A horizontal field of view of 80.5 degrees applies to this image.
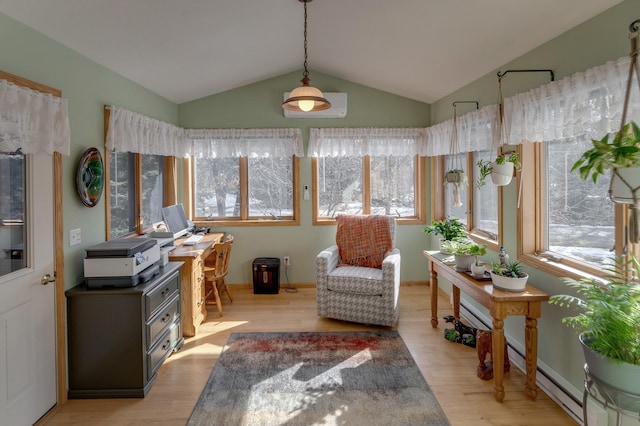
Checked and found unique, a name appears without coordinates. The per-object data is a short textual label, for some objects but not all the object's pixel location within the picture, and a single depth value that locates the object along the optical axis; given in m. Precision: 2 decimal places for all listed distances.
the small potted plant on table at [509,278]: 2.48
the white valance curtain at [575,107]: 1.88
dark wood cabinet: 2.51
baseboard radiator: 2.29
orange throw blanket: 4.22
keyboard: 3.98
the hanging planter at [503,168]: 2.55
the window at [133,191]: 3.35
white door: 2.05
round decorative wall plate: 2.63
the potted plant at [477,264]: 2.85
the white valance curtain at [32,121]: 1.94
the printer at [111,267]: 2.55
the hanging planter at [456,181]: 3.52
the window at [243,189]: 4.98
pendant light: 2.59
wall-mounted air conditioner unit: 4.66
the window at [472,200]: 3.53
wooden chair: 3.94
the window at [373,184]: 5.01
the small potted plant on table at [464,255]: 3.02
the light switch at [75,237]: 2.57
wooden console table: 2.42
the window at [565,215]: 2.28
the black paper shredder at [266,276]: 4.71
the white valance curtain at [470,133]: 3.14
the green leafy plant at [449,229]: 3.70
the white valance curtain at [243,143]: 4.80
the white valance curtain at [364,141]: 4.86
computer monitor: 3.98
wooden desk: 3.46
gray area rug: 2.31
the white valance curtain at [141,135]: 3.08
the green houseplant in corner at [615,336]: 1.48
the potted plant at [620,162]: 1.45
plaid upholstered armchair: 3.62
